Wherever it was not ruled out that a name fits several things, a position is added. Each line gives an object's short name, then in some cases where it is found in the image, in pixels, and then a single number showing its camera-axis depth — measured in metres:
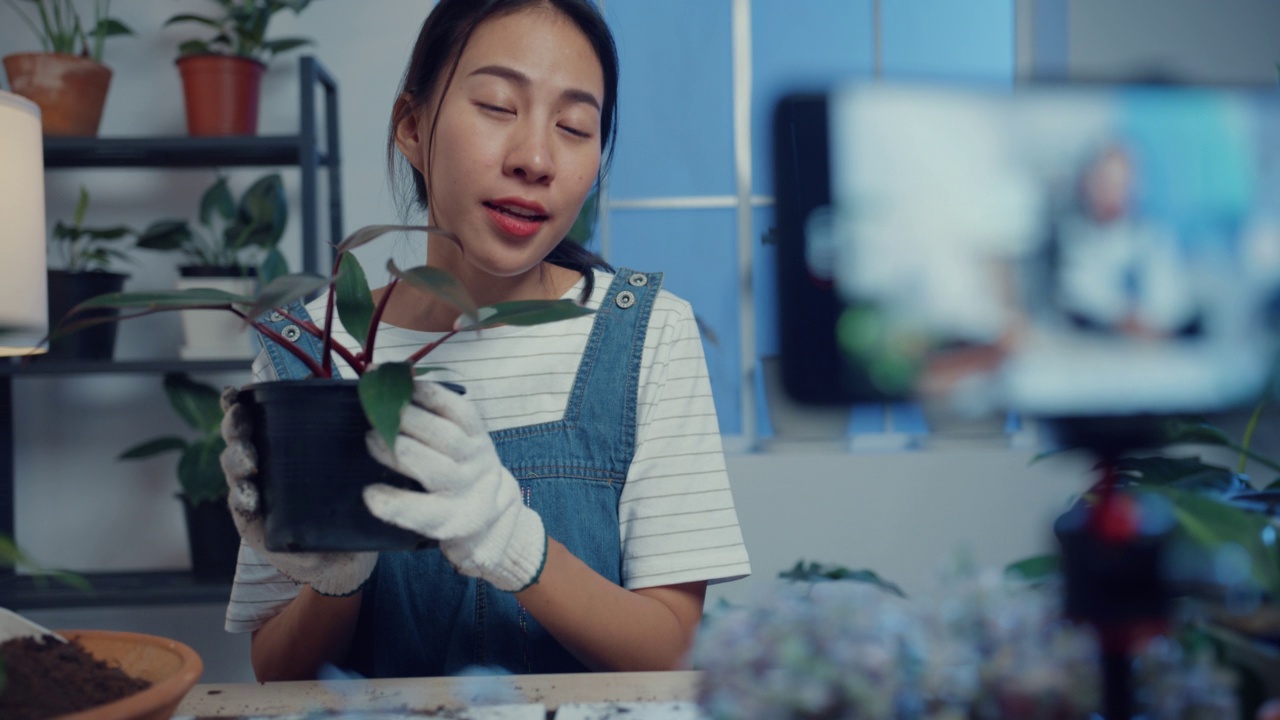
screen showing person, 0.23
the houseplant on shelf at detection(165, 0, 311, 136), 1.85
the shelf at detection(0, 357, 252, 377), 1.76
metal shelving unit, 1.76
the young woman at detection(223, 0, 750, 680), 0.79
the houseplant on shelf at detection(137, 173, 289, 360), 1.82
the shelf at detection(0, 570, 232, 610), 1.75
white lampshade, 0.80
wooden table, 0.58
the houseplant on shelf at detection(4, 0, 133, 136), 1.80
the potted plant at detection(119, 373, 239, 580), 1.79
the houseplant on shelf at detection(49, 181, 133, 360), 1.77
